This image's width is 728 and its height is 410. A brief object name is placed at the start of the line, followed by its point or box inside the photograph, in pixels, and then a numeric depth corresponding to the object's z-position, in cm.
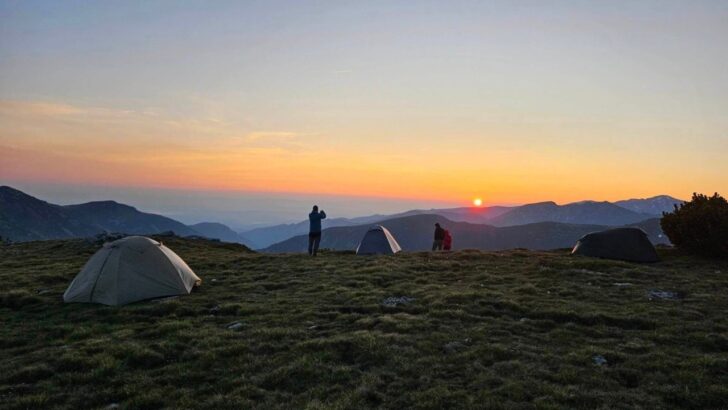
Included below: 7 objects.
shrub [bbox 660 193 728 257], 2981
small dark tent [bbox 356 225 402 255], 3700
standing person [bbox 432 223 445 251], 4066
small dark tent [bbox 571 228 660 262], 2994
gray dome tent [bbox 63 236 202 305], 1866
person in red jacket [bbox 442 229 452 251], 4197
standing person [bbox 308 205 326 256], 3396
